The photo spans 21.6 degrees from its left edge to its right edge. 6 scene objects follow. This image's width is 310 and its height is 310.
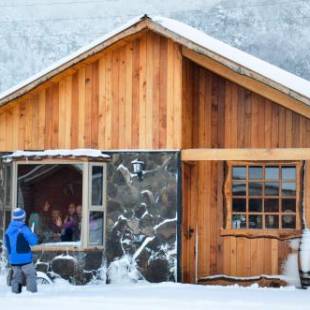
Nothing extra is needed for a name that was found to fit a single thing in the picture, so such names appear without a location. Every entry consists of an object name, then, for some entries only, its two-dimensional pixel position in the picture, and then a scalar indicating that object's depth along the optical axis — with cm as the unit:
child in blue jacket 1320
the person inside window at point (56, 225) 1642
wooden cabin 1516
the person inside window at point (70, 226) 1620
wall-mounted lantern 1523
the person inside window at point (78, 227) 1632
